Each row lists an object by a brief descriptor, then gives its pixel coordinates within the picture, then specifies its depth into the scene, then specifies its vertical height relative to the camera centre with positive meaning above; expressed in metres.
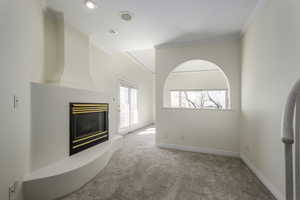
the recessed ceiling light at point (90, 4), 2.26 +1.50
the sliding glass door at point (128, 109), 5.41 -0.29
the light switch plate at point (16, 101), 1.64 +0.01
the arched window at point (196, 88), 6.51 +0.61
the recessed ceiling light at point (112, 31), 3.13 +1.49
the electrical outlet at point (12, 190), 1.56 -0.94
